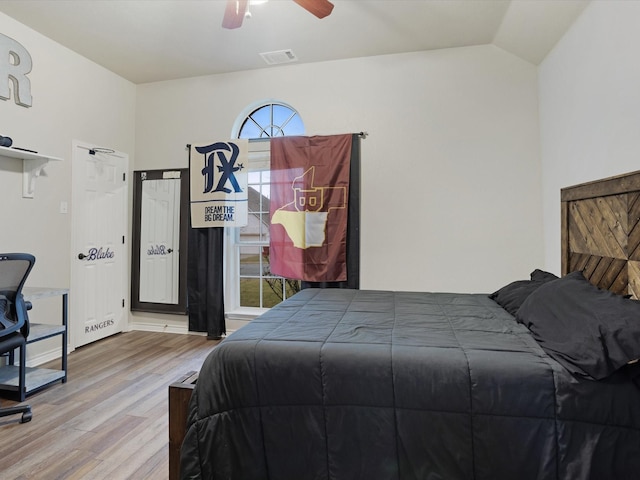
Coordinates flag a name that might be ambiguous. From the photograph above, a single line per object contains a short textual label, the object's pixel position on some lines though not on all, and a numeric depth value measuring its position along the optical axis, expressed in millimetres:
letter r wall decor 2861
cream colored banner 3840
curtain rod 3589
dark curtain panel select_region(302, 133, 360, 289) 3600
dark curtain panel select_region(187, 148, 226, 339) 3887
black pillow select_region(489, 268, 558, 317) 2072
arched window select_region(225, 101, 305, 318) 4004
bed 1209
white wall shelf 3012
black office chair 2195
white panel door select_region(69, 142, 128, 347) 3566
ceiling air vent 3514
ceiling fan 2207
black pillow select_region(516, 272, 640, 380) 1192
